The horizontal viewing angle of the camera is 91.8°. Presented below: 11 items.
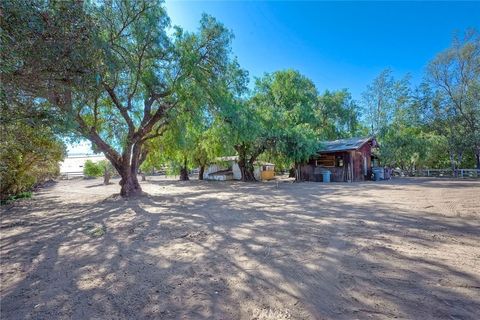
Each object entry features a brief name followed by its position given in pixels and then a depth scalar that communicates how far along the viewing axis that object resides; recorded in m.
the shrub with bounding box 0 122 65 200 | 6.91
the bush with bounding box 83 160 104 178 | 32.91
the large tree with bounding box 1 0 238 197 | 9.66
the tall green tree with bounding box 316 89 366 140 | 32.28
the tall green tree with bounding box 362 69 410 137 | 25.16
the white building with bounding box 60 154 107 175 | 39.93
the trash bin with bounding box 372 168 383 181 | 19.42
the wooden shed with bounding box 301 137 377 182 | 18.69
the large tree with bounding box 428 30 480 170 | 19.59
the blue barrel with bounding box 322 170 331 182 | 19.24
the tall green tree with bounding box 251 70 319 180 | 18.91
